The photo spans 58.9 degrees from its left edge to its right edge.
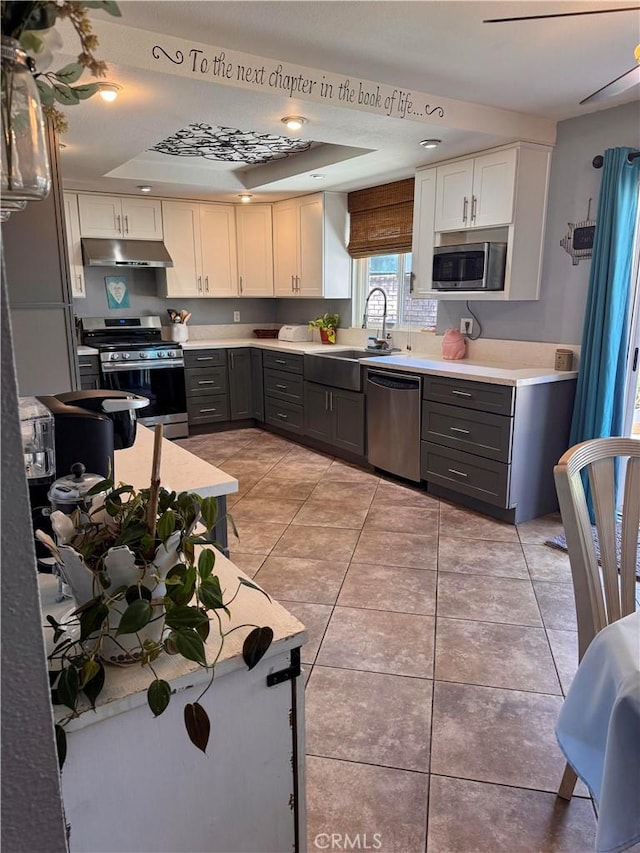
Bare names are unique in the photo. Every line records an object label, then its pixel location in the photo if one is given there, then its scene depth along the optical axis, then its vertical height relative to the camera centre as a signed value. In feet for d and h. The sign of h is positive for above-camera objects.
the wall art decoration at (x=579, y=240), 11.62 +1.40
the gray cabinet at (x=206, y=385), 18.75 -2.56
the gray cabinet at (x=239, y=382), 19.45 -2.53
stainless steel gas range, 17.29 -1.79
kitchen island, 2.76 -2.34
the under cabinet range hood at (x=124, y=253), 17.35 +1.67
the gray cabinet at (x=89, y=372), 16.88 -1.89
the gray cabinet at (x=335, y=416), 15.43 -3.05
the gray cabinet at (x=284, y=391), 17.74 -2.64
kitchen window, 16.39 +0.41
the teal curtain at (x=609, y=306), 10.68 +0.05
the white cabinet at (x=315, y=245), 17.74 +1.99
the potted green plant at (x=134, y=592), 2.63 -1.34
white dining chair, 4.73 -1.91
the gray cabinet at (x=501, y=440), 11.43 -2.73
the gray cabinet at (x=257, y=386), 19.49 -2.68
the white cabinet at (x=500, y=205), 11.88 +2.23
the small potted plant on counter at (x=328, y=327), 18.95 -0.63
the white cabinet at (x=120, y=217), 17.46 +2.80
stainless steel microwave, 12.25 +0.92
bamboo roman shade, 15.83 +2.56
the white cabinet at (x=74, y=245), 17.07 +1.86
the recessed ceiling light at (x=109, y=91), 8.41 +3.22
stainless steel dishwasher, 13.52 -2.77
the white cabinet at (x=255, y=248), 19.93 +2.07
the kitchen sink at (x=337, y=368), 15.24 -1.67
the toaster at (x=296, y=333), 19.90 -0.88
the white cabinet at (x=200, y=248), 19.07 +2.00
